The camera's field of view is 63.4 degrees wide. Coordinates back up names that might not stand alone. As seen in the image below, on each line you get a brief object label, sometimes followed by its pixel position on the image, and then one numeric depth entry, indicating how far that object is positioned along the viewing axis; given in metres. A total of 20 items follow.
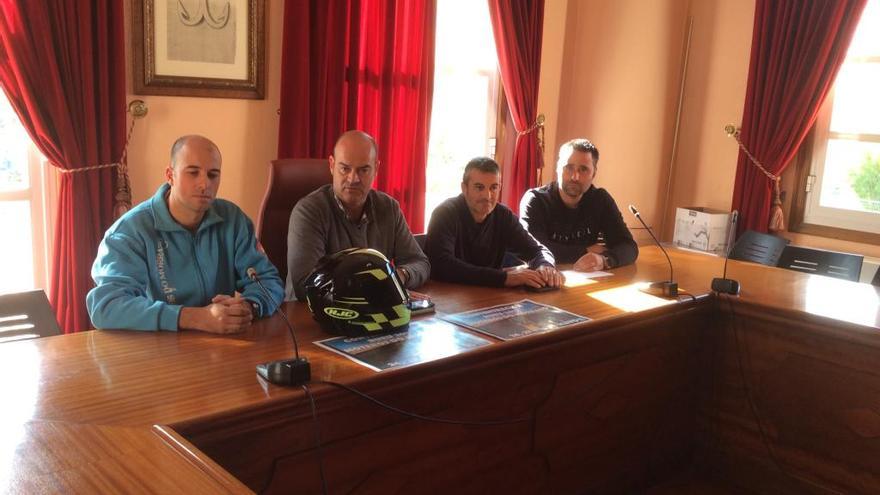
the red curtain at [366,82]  3.13
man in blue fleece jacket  1.65
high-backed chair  2.50
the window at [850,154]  3.62
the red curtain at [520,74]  3.95
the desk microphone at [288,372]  1.36
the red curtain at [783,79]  3.55
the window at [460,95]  3.95
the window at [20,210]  2.66
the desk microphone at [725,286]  2.34
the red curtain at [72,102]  2.44
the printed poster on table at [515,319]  1.84
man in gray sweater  2.18
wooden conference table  1.18
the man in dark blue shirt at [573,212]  2.90
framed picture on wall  2.77
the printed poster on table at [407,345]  1.56
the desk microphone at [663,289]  2.29
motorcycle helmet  1.68
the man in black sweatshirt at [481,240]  2.33
